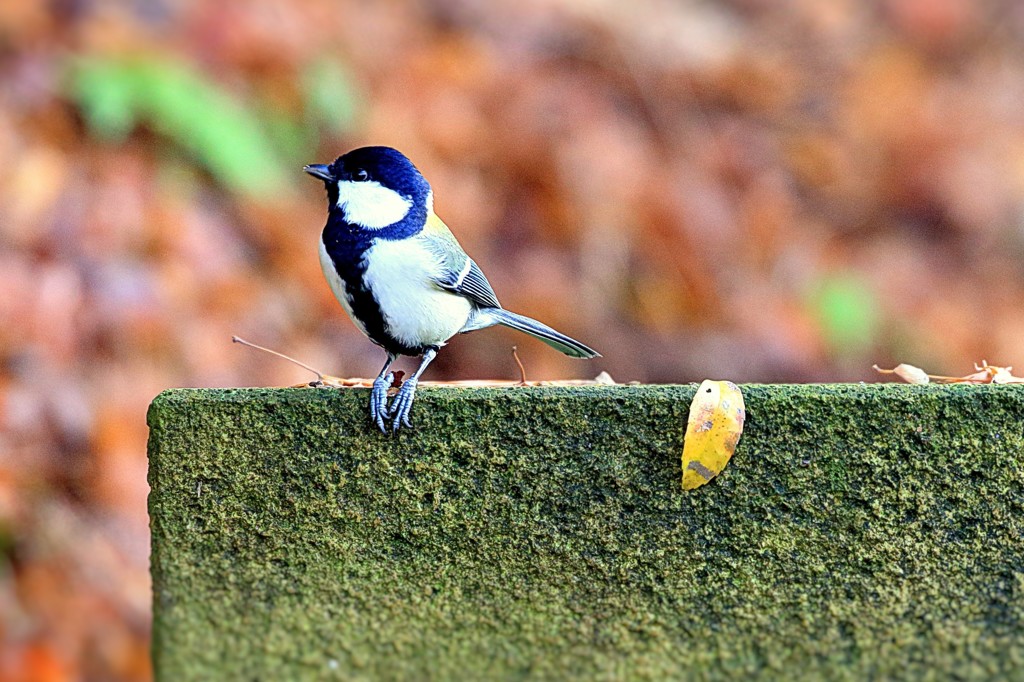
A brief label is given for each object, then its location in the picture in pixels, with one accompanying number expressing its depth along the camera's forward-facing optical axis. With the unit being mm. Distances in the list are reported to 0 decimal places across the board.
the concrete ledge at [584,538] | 5811
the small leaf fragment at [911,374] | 5853
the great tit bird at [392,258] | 5858
